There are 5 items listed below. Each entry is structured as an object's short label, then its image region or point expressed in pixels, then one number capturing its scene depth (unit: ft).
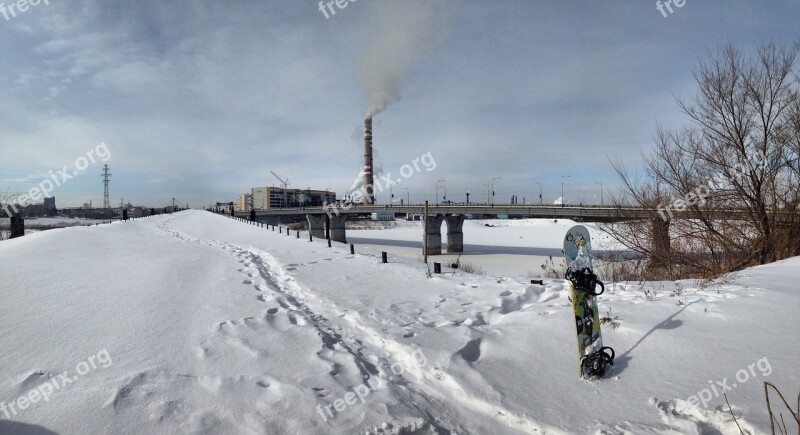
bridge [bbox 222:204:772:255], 160.63
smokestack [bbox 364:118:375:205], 283.87
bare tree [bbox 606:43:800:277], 33.68
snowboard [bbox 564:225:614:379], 12.42
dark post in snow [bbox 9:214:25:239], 54.30
